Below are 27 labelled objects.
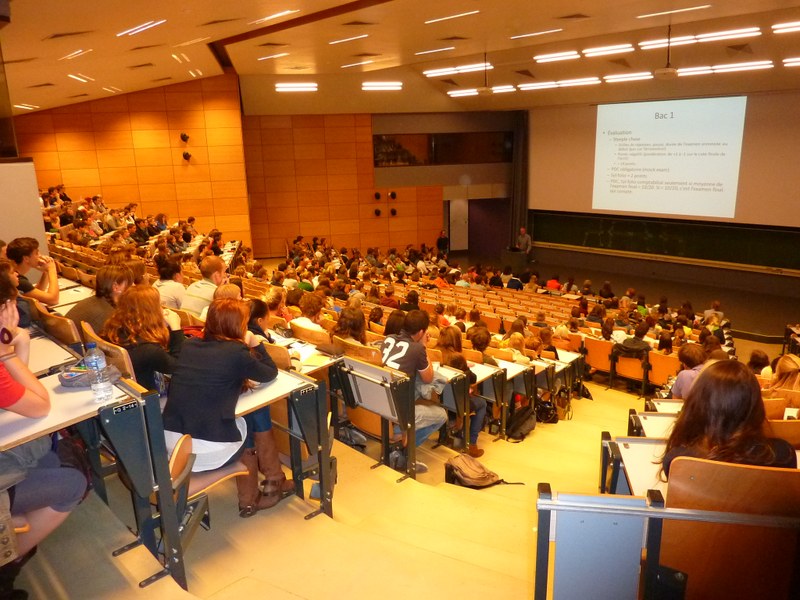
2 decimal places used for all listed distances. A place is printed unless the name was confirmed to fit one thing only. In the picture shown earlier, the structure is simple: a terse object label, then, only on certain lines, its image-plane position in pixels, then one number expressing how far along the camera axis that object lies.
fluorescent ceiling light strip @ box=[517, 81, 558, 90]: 15.43
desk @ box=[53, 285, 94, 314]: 5.05
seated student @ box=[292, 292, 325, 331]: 5.50
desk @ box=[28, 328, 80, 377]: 3.20
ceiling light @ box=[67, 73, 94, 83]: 10.34
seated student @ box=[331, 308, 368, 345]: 4.83
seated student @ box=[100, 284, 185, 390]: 3.26
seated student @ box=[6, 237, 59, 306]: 4.80
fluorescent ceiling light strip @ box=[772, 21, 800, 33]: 9.19
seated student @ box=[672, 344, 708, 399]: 5.08
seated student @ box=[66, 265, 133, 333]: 4.03
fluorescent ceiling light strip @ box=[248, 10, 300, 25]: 8.02
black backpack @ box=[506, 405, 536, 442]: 6.18
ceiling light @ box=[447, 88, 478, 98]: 16.94
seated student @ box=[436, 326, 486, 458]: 5.45
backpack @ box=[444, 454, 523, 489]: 4.60
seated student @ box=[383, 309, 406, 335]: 5.10
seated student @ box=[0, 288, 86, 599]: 2.40
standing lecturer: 19.06
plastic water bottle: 2.70
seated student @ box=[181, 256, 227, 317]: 5.64
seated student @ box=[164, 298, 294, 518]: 2.99
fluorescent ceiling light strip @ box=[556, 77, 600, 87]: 14.68
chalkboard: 14.57
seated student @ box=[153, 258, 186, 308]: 5.57
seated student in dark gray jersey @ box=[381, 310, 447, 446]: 4.65
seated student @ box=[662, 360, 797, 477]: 2.33
